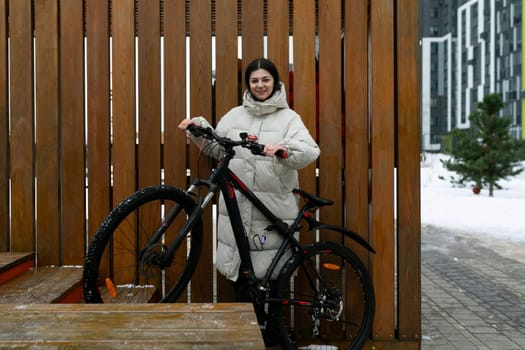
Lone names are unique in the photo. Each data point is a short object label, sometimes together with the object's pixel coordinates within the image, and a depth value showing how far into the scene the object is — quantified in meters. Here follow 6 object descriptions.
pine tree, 15.80
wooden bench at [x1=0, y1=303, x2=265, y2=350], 2.02
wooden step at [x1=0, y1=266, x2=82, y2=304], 2.95
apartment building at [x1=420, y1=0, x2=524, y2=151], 48.66
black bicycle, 2.85
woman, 3.25
